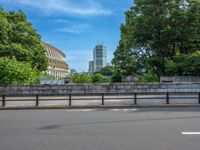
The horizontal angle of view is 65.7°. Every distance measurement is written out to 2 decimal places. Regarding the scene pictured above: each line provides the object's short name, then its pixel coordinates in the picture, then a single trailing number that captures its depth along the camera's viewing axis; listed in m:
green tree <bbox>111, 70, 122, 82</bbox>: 28.20
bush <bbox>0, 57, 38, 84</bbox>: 16.12
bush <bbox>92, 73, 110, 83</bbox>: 41.62
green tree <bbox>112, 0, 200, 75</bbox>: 17.96
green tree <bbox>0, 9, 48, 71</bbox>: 22.40
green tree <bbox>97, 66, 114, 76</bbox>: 62.38
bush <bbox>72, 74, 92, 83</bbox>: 33.31
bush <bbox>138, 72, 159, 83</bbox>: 20.79
